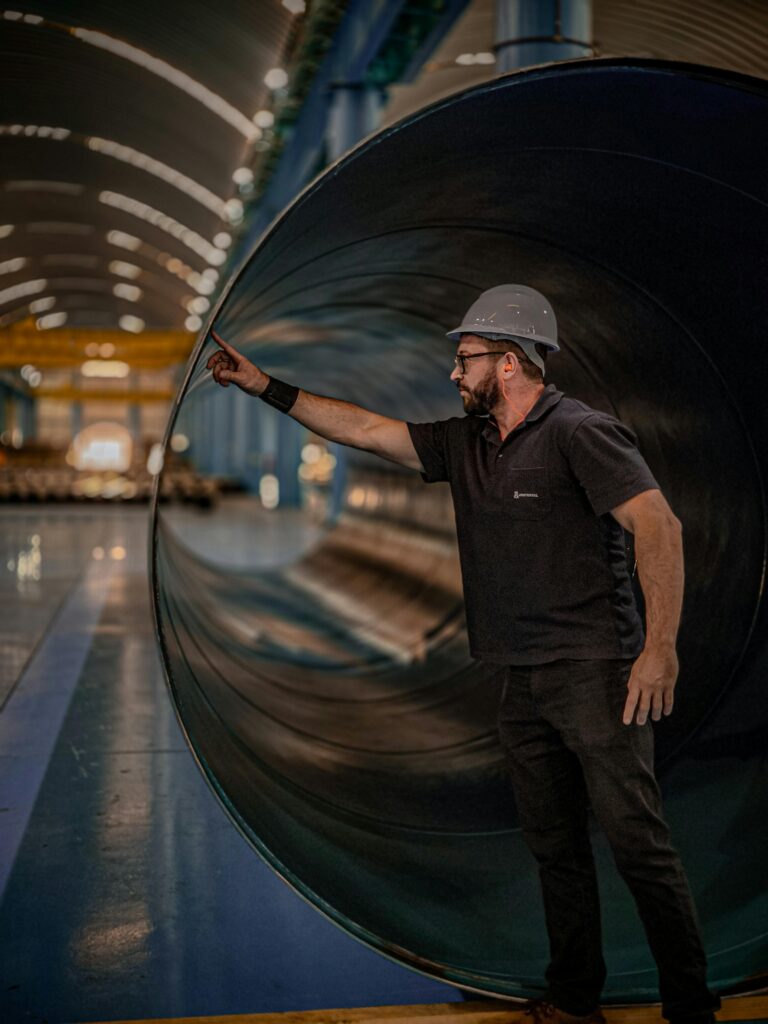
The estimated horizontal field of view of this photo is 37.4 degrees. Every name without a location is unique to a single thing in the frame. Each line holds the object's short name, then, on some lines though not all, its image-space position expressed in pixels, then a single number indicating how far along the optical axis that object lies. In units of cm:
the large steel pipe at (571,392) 328
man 278
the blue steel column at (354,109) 1358
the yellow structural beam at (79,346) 3209
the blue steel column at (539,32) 677
